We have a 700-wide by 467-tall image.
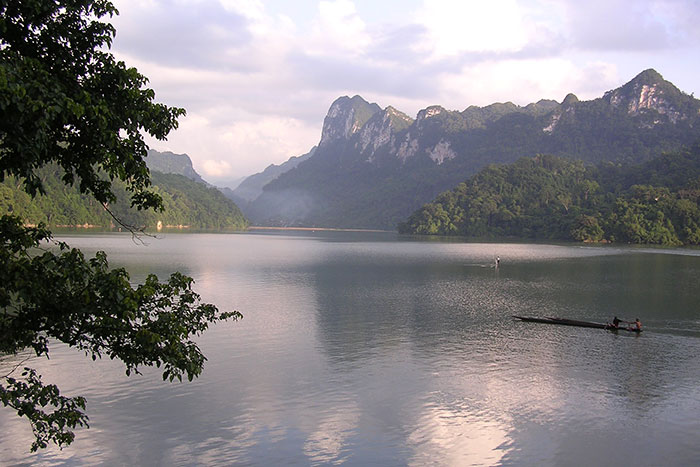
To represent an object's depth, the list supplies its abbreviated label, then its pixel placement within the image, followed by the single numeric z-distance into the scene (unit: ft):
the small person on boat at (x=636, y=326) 116.28
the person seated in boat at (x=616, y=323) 116.86
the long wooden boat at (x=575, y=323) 117.39
